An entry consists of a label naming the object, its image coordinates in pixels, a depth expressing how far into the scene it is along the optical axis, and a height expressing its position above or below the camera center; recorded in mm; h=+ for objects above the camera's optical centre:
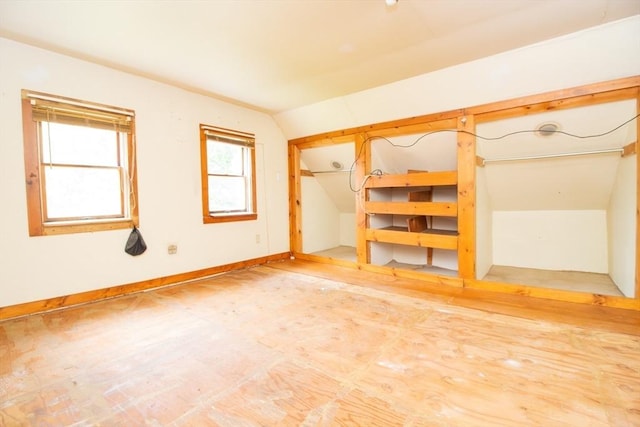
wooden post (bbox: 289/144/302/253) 4672 +45
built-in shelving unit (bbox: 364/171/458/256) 3207 -82
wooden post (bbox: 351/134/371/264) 3828 +121
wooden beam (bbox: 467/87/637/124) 2419 +839
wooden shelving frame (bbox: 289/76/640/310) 2449 +271
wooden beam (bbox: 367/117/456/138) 3204 +845
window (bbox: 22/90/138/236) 2451 +409
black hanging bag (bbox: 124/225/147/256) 2932 -346
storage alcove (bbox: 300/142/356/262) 4496 +40
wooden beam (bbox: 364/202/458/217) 3180 -69
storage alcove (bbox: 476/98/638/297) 2664 -5
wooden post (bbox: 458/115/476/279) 3004 +54
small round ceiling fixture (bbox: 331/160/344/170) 4531 +598
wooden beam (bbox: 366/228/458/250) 3189 -419
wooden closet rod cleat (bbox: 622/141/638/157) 2487 +410
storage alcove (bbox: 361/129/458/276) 3333 +0
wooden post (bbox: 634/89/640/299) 2361 -95
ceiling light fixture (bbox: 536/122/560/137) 2804 +665
